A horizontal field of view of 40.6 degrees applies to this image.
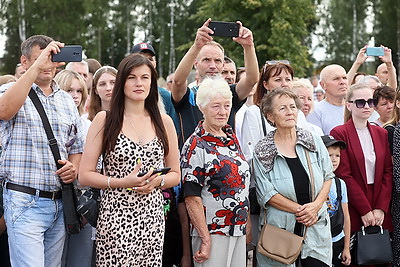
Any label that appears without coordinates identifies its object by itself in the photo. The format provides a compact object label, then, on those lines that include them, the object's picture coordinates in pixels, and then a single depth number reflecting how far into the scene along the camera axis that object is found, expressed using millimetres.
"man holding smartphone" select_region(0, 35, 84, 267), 3785
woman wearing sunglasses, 5332
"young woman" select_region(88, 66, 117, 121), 5199
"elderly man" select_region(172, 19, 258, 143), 4633
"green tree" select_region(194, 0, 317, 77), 26391
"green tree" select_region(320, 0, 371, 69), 35938
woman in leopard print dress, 3785
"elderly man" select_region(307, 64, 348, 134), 6543
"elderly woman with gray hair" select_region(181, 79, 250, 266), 4227
